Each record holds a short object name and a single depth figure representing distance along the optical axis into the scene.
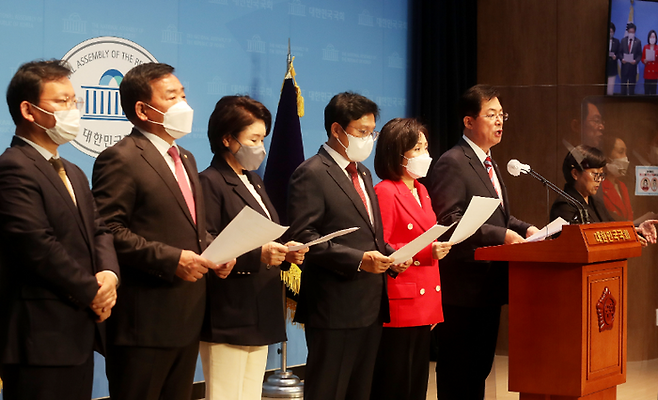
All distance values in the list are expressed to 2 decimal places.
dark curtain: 6.38
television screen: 6.00
